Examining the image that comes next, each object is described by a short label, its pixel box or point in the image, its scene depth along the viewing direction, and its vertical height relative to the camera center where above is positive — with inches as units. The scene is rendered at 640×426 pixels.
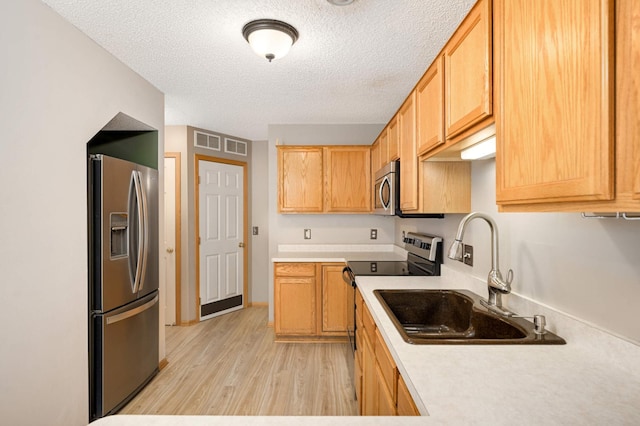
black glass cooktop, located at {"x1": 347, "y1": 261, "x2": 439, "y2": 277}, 102.3 -19.5
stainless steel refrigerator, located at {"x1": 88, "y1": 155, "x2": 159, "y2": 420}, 85.4 -19.8
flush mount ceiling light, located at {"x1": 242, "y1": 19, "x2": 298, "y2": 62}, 75.9 +40.3
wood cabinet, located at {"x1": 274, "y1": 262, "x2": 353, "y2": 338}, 142.6 -39.2
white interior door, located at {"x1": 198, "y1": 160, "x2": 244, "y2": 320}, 173.5 -15.0
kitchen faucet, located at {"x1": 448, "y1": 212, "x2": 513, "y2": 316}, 59.4 -12.3
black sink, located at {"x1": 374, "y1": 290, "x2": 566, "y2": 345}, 56.7 -21.5
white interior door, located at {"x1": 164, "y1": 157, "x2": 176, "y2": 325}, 165.5 -15.0
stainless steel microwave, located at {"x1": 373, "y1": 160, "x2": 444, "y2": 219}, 103.6 +6.1
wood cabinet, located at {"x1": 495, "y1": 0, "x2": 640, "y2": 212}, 26.2 +9.8
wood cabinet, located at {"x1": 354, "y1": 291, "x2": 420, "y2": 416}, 46.1 -29.7
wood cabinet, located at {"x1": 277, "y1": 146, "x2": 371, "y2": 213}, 153.6 +14.7
